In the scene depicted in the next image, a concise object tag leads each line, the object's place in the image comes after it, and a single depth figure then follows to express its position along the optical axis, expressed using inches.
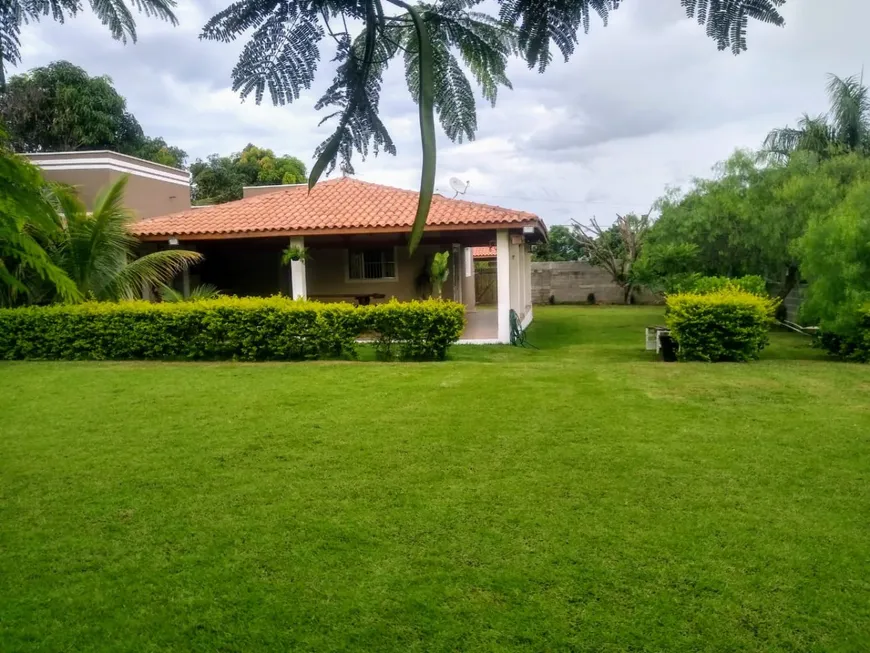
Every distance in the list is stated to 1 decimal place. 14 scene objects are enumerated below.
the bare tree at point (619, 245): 1184.8
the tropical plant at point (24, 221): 90.1
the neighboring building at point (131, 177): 675.4
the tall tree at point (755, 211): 665.0
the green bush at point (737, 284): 634.2
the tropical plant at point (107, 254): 498.3
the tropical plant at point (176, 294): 556.0
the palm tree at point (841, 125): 906.1
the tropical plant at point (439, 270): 624.7
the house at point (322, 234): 607.8
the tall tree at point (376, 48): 62.8
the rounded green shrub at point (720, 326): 440.1
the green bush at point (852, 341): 450.3
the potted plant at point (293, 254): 618.0
